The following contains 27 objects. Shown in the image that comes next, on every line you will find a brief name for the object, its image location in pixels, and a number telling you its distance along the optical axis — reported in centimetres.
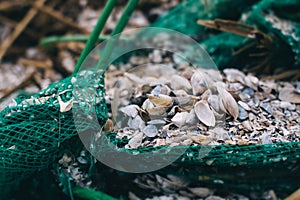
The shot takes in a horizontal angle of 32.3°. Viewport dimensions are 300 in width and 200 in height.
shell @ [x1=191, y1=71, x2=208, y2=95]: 73
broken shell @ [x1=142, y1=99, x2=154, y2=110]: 70
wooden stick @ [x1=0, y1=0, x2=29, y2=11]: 122
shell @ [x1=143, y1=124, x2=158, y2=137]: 68
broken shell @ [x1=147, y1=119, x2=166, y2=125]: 68
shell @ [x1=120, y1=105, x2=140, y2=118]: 70
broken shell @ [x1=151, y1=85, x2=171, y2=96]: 73
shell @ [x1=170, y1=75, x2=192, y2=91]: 74
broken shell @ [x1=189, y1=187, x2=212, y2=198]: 71
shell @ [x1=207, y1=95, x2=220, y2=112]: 70
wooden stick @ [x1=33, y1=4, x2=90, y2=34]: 119
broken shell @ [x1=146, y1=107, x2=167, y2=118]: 69
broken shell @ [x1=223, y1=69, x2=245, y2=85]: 79
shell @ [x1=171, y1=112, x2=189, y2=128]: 68
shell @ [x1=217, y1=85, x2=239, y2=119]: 70
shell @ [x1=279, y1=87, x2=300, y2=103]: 77
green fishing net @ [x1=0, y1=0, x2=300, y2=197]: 67
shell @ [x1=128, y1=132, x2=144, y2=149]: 67
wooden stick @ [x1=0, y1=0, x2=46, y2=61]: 117
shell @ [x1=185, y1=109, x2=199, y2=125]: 68
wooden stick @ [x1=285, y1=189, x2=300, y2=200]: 64
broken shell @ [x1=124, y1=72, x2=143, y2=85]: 79
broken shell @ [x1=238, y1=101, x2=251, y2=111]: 72
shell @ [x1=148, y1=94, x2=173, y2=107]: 70
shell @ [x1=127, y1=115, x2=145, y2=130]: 69
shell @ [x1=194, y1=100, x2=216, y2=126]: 68
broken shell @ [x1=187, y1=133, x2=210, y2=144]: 66
